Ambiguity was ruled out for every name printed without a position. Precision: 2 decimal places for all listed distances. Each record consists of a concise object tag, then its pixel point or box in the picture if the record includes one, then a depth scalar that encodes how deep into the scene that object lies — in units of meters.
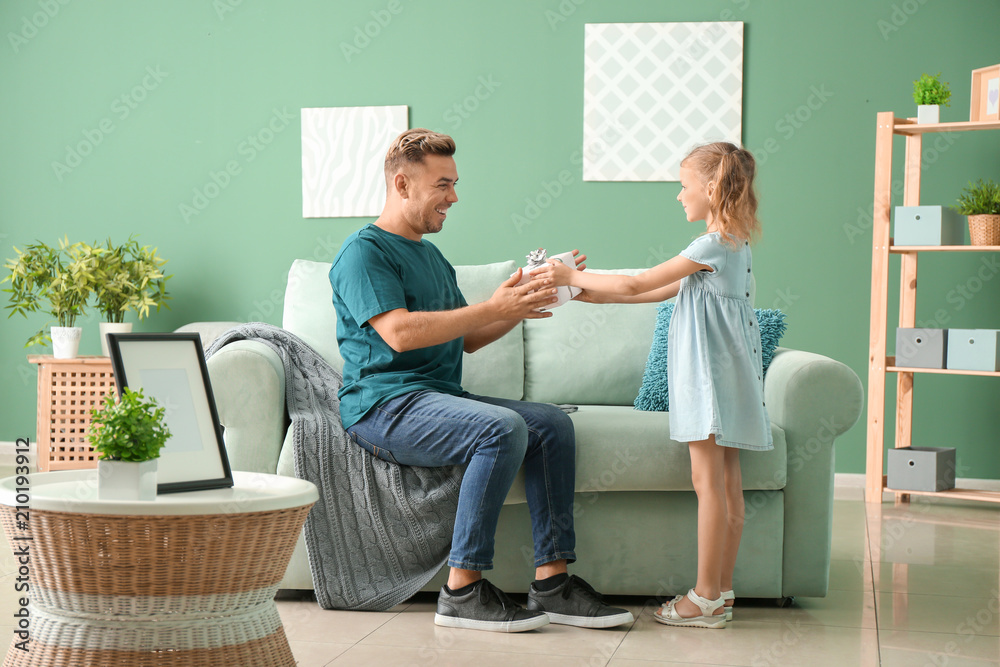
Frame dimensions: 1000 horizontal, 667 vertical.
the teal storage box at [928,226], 3.34
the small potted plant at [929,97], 3.36
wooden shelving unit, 3.44
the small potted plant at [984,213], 3.32
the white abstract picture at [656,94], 3.64
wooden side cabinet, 3.56
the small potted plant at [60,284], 3.58
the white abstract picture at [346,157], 3.85
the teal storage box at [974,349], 3.28
